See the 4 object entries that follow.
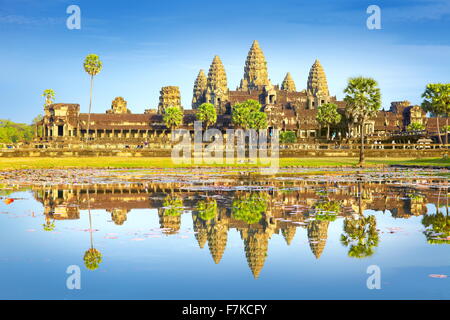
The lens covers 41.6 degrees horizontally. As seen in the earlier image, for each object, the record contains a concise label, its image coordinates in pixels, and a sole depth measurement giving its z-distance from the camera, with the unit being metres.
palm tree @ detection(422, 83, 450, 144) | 95.49
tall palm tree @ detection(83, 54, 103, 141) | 113.75
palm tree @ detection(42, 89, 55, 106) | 143.49
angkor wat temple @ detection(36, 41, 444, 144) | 147.09
